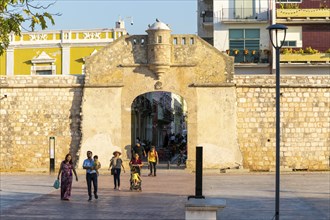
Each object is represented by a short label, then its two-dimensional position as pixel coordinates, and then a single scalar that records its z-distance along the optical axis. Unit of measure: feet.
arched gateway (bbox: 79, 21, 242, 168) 116.47
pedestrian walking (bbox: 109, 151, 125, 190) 84.74
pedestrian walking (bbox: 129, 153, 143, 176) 85.71
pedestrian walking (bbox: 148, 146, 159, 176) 105.09
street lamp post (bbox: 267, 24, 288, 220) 57.06
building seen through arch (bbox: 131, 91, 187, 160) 157.19
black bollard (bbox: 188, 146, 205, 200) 47.14
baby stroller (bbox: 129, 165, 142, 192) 84.38
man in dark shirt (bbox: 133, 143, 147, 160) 107.70
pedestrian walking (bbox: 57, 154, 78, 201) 74.90
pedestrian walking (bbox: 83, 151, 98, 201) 75.65
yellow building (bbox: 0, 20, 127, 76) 151.74
